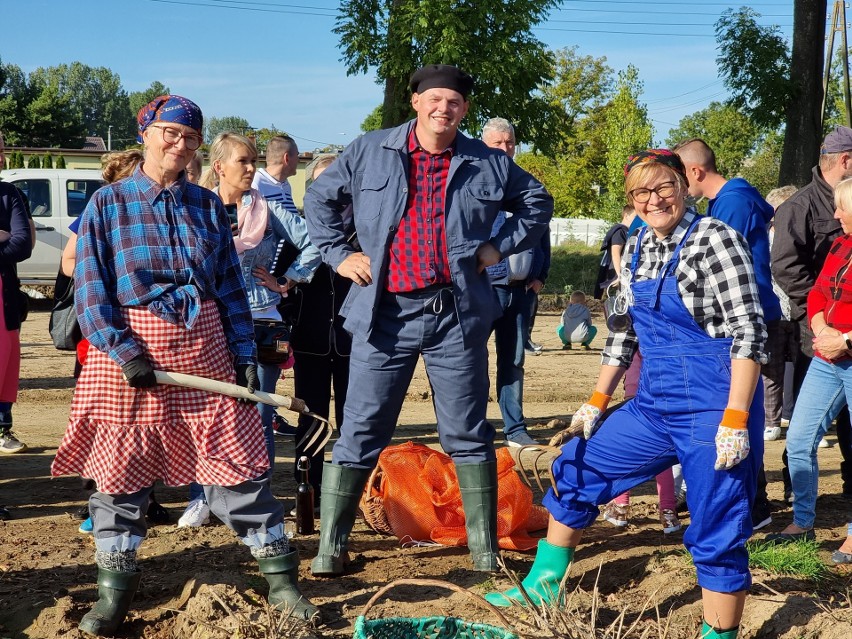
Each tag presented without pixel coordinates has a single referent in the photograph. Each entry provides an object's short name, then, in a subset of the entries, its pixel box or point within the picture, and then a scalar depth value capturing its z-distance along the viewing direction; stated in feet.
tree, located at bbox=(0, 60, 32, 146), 174.29
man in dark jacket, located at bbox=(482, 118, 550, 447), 23.48
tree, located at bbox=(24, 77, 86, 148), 179.83
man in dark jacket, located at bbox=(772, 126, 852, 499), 17.10
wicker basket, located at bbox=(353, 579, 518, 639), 10.61
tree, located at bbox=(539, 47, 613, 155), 172.96
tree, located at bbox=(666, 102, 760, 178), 180.34
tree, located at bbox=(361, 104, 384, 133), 147.39
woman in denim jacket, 16.55
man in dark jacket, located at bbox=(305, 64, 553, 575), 13.83
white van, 57.57
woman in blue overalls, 10.92
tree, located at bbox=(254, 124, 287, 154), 197.58
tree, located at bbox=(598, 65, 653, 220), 116.16
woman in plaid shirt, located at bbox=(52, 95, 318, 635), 11.71
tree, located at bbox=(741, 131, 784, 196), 158.61
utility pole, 120.16
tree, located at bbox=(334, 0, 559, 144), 83.92
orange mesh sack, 16.19
